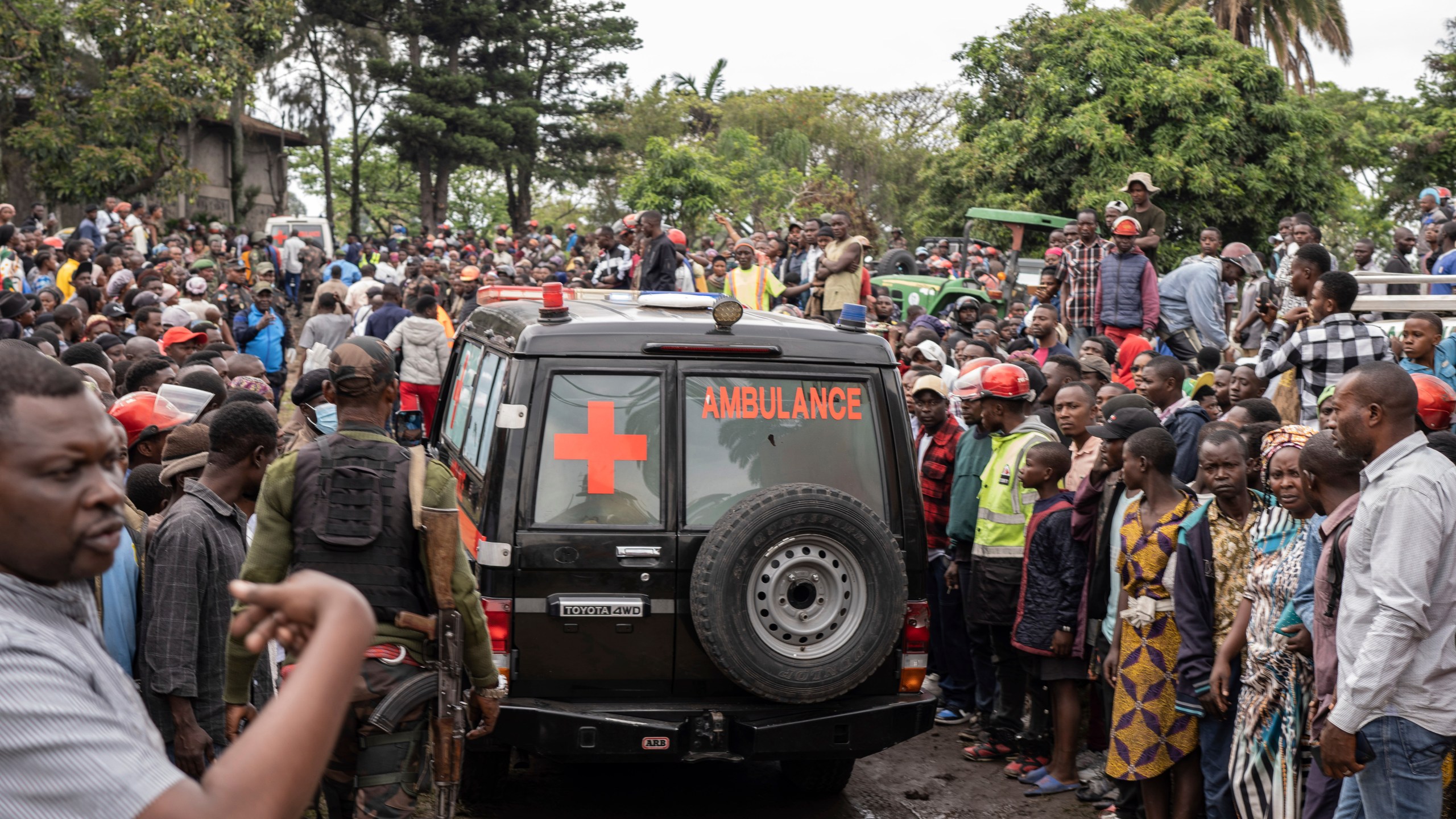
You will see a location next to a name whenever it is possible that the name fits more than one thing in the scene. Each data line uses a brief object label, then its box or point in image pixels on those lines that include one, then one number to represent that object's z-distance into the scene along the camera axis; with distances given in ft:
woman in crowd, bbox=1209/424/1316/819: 14.76
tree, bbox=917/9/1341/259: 70.13
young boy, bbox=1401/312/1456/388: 22.58
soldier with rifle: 13.12
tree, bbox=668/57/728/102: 172.96
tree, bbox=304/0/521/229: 133.28
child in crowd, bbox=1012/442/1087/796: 20.22
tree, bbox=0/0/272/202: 85.15
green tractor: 58.39
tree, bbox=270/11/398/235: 152.46
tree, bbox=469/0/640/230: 140.05
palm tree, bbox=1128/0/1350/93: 106.01
